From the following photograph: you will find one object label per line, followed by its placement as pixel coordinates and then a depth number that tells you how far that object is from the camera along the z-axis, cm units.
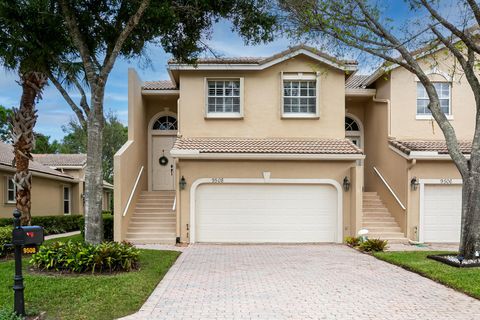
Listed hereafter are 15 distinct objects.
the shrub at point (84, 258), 867
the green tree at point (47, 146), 5101
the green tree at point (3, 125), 4522
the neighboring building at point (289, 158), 1484
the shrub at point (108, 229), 1492
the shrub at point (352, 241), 1396
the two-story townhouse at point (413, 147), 1506
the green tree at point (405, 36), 1041
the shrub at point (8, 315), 556
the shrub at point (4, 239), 1085
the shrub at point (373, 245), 1281
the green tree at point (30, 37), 949
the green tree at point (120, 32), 950
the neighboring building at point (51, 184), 1881
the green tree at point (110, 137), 3534
